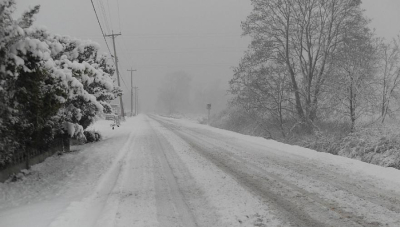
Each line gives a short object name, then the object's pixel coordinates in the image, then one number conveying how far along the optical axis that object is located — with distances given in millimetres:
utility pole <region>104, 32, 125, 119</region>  34422
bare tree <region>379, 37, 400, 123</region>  14211
